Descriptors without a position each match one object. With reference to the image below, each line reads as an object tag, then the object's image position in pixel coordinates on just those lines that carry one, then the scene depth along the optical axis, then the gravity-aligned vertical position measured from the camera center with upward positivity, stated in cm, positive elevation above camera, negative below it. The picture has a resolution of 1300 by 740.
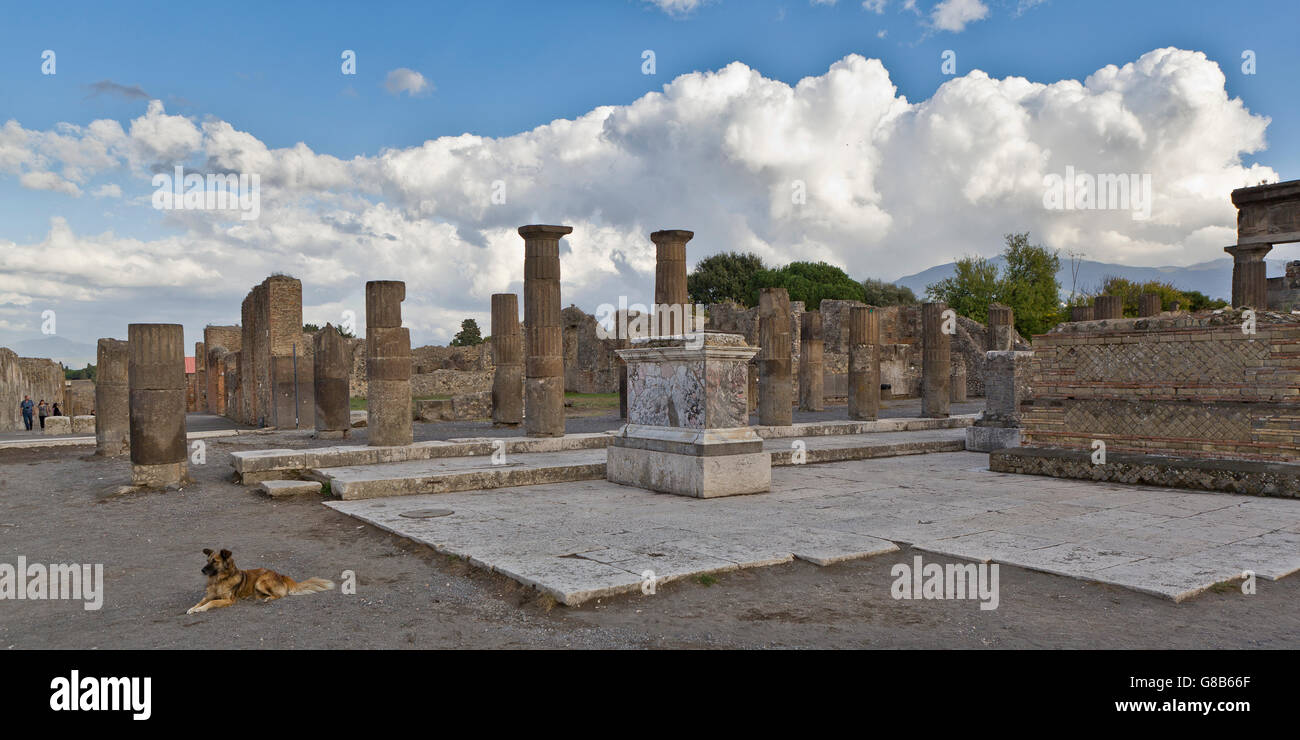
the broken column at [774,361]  1558 +15
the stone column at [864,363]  1773 +10
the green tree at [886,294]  5634 +540
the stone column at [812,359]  2261 +26
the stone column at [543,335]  1229 +56
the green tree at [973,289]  4394 +438
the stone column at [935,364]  1883 +7
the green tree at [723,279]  5438 +615
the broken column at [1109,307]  2272 +165
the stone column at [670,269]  1366 +173
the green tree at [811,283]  5366 +583
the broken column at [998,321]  2358 +140
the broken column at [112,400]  1270 -39
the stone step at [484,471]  830 -115
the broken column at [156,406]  896 -35
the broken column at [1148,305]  2372 +179
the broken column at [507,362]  1638 +19
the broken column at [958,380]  3045 -53
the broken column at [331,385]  1425 -21
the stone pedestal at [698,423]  794 -55
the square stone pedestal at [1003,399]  1202 -50
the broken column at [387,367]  1118 +8
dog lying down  442 -119
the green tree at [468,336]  5488 +254
